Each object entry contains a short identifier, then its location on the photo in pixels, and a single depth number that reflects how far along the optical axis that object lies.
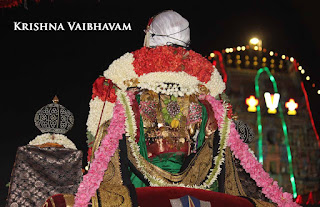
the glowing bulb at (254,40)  9.44
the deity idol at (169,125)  2.76
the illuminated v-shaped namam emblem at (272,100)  12.25
